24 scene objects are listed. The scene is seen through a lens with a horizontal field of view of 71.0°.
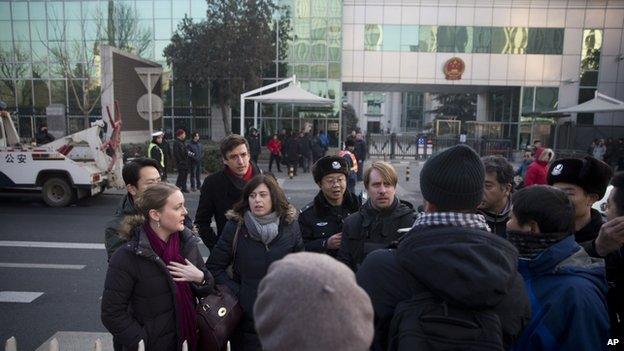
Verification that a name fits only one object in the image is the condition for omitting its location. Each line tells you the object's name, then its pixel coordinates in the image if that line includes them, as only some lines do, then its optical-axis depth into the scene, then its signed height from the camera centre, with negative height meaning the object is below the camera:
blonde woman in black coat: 2.54 -0.98
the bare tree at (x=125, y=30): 26.72 +5.22
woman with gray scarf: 3.02 -0.88
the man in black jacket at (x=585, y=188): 2.76 -0.39
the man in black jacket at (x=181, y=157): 12.50 -1.14
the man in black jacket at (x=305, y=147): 17.89 -1.10
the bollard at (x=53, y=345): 2.21 -1.17
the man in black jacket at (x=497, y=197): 3.17 -0.53
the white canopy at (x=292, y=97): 16.50 +0.84
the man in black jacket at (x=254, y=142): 16.74 -0.89
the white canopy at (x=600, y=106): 18.38 +0.91
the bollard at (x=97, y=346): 2.40 -1.26
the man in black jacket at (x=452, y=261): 1.43 -0.46
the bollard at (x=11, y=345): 2.16 -1.14
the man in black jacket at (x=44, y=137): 15.65 -0.84
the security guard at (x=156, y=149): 11.07 -0.82
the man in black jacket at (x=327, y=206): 3.60 -0.72
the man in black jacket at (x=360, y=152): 15.23 -1.08
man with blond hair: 2.93 -0.68
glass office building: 25.86 +4.30
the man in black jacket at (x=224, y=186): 3.75 -0.58
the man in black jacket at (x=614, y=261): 2.25 -0.72
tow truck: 10.56 -1.24
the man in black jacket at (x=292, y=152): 16.81 -1.23
